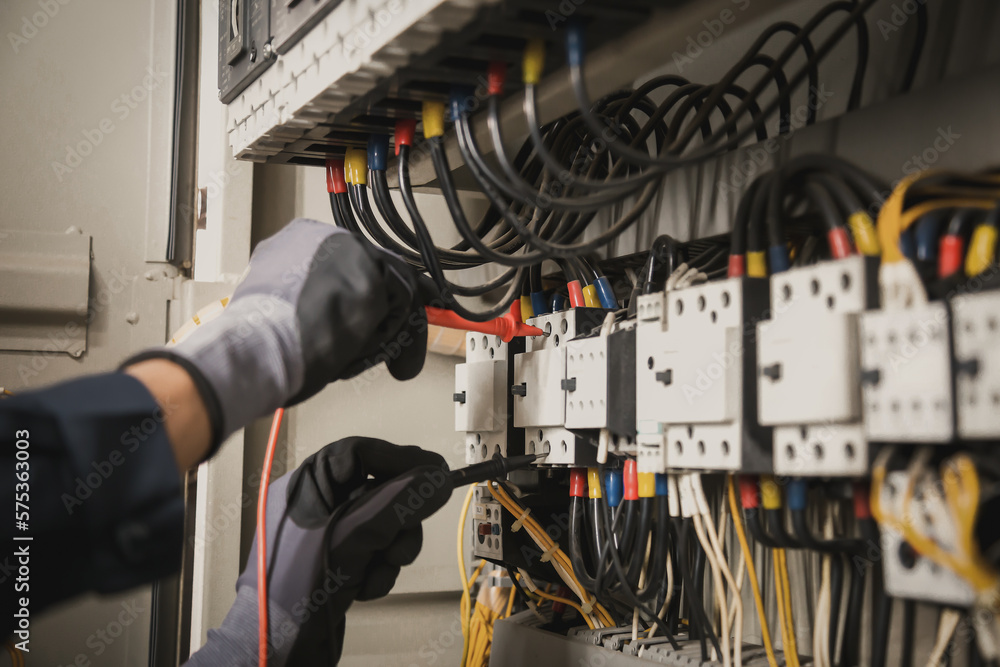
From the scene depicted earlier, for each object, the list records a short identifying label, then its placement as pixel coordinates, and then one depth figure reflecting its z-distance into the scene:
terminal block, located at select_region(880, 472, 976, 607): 0.63
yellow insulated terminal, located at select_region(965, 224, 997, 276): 0.64
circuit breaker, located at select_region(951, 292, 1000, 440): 0.59
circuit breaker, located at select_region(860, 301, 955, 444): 0.61
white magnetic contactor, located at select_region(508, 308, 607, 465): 1.08
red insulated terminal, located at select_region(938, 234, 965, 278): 0.66
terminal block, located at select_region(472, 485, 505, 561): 1.27
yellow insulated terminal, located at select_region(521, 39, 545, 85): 0.80
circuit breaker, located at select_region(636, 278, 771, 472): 0.81
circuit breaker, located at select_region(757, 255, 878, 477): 0.69
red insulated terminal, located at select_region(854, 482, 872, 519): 0.75
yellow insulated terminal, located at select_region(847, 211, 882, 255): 0.72
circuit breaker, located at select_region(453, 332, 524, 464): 1.21
